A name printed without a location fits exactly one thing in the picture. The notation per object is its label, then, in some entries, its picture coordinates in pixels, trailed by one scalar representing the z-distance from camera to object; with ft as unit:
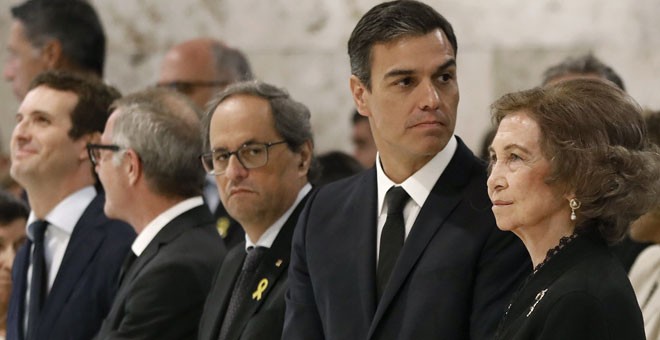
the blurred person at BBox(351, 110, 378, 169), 48.37
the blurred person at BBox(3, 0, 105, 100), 42.96
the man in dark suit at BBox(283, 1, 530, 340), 23.79
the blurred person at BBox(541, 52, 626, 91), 36.29
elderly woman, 21.25
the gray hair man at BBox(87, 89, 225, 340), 30.14
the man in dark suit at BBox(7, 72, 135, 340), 33.78
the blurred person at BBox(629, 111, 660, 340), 29.37
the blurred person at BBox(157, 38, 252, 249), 43.42
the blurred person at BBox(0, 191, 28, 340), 38.29
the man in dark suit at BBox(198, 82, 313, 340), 28.89
